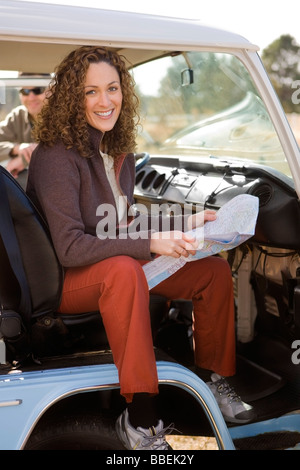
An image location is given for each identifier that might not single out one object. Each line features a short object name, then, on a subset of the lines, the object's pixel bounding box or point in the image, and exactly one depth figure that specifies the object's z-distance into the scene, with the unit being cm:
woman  214
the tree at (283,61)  1875
